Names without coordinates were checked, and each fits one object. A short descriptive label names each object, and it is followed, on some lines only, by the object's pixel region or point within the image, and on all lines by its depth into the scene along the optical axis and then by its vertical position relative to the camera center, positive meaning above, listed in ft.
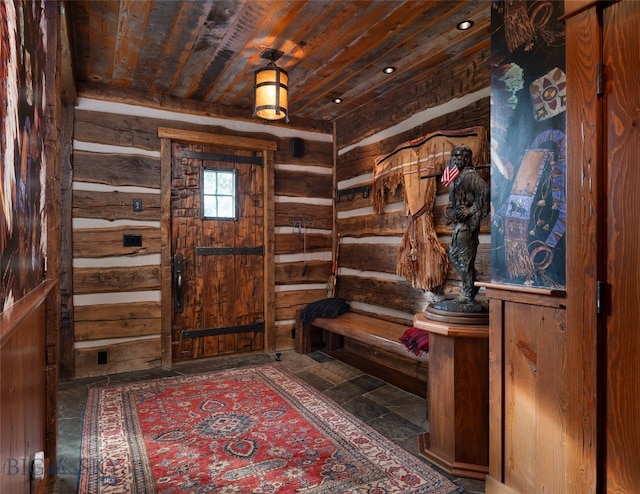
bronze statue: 7.49 +0.47
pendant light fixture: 10.34 +3.99
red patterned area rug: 6.78 -4.04
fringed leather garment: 10.79 +1.40
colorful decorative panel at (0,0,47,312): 3.27 +1.01
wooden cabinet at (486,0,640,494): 4.52 -0.51
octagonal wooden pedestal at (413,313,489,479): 7.14 -2.84
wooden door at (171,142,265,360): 13.84 -0.24
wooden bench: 11.44 -3.65
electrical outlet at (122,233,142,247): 12.91 +0.14
